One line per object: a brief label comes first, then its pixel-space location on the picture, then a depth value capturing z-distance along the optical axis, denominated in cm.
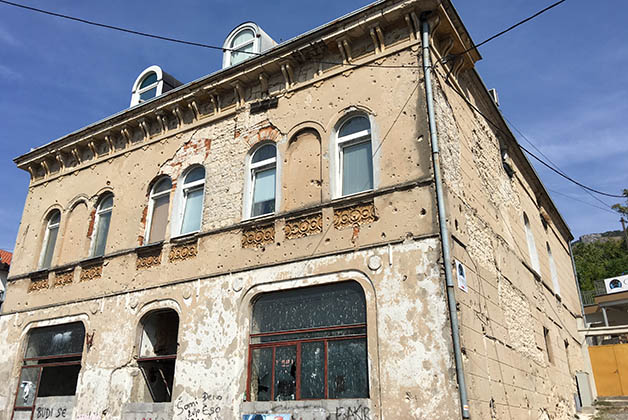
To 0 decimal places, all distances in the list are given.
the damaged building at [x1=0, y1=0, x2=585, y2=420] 802
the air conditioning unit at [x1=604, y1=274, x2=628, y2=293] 2645
